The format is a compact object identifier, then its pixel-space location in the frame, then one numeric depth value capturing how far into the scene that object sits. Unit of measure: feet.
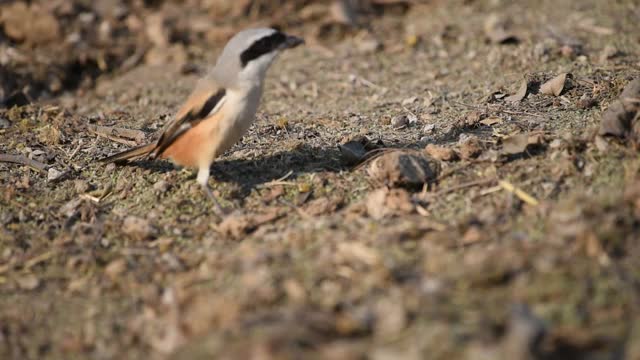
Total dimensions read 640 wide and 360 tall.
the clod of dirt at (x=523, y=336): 20.95
